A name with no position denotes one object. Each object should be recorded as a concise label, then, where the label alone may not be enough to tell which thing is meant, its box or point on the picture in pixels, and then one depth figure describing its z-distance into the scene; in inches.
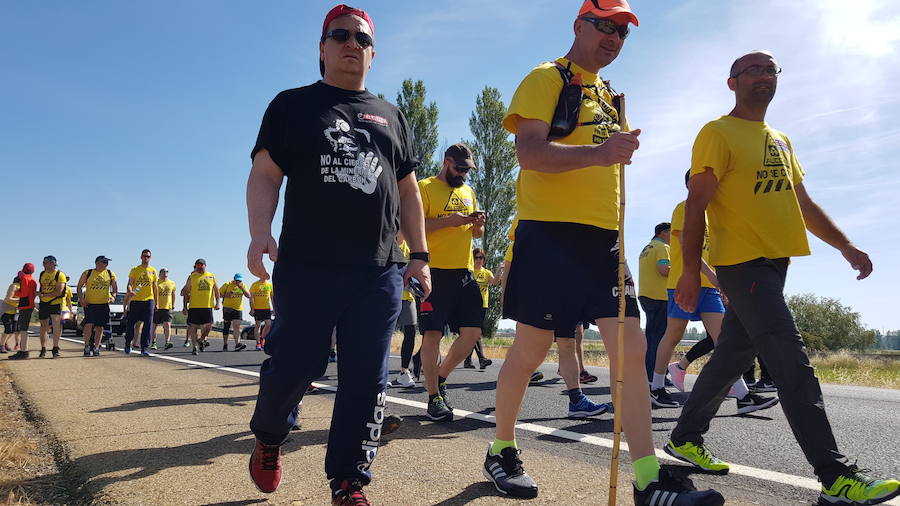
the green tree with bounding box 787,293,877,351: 2369.6
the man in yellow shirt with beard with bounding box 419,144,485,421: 200.8
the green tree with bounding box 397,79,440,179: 1364.4
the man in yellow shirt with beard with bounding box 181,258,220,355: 616.1
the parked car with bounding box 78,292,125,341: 1038.4
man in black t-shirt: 97.6
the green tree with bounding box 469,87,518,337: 1285.7
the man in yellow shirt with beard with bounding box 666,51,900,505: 112.0
